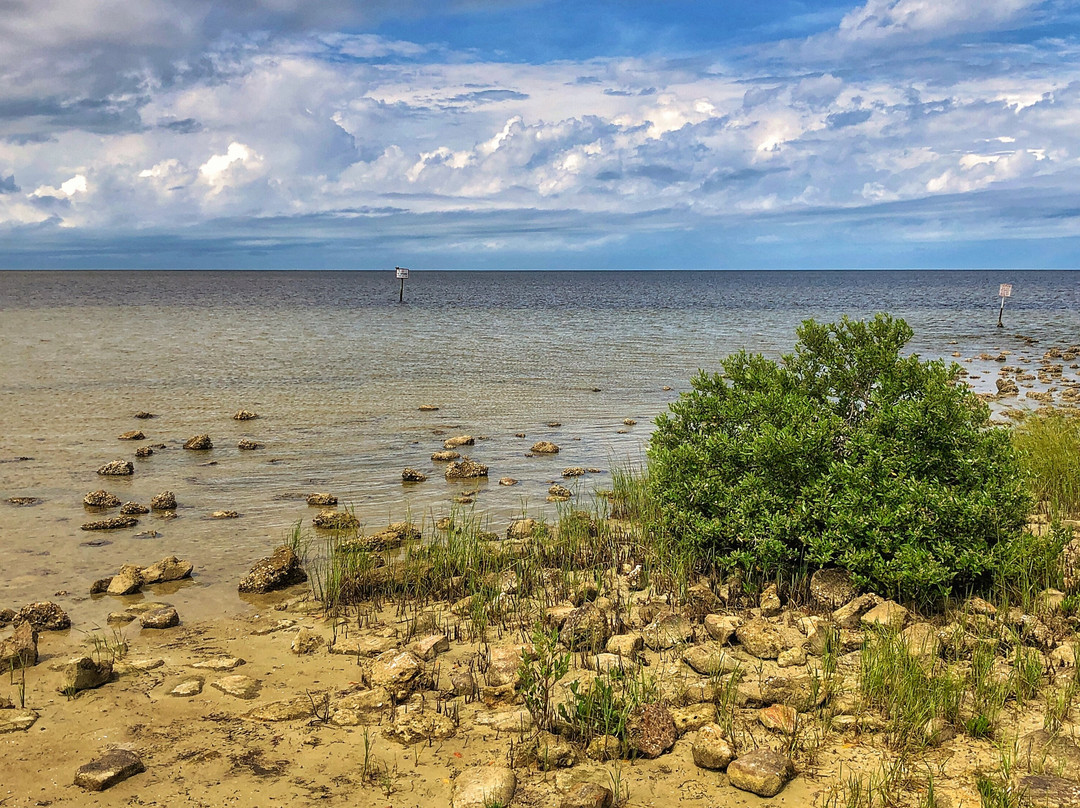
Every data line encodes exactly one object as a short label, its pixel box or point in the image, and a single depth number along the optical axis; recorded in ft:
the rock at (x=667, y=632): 23.15
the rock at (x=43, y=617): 26.63
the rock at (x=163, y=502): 41.01
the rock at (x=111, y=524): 37.99
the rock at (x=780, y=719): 18.53
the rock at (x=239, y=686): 21.80
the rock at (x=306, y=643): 24.57
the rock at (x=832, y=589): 24.70
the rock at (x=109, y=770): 17.15
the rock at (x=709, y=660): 21.20
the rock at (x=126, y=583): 30.07
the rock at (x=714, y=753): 17.48
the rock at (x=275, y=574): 30.30
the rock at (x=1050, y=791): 14.84
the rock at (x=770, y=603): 24.84
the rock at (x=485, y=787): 16.29
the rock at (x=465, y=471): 47.78
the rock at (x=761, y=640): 22.30
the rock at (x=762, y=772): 16.60
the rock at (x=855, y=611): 23.48
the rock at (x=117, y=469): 47.91
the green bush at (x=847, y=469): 24.12
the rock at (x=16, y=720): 19.69
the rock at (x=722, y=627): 23.09
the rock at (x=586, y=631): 22.98
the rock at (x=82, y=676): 21.54
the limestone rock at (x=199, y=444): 54.95
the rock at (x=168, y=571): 31.12
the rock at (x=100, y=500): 41.37
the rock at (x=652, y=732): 18.07
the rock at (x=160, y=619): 26.86
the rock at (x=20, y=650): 22.95
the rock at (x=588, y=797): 15.96
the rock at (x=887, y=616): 22.73
